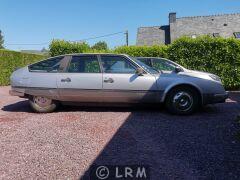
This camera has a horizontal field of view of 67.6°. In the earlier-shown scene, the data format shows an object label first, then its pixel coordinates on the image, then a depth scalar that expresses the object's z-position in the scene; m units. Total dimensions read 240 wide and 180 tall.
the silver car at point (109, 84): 4.32
